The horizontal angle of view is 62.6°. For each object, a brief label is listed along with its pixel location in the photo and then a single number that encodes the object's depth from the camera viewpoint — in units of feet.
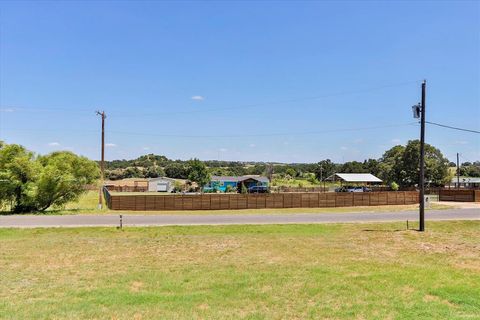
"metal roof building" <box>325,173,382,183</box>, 312.29
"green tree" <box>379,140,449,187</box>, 290.35
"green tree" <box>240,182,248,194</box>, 254.76
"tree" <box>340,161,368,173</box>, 515.91
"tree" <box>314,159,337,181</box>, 525.34
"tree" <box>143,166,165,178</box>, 600.39
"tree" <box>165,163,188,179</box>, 569.35
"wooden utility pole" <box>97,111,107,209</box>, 148.75
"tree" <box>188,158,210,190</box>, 297.53
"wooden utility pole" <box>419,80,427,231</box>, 81.25
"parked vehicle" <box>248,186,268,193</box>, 254.06
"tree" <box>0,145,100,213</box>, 120.67
